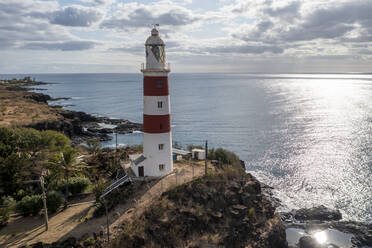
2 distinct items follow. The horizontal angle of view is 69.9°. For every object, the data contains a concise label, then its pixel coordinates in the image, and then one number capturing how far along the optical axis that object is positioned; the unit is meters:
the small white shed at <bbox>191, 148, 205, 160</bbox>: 35.19
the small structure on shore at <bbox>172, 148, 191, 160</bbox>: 34.97
